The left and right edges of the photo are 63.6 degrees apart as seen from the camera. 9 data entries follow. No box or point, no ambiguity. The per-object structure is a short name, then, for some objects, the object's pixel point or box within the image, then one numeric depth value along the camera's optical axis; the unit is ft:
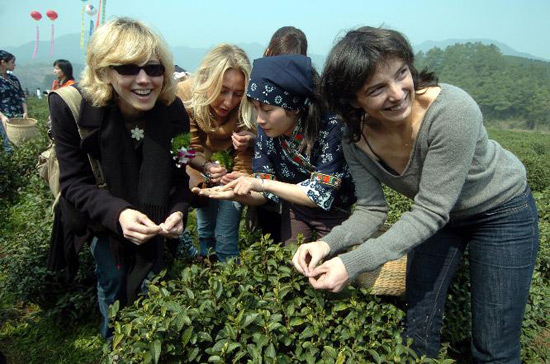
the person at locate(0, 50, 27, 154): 21.40
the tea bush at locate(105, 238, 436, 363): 4.72
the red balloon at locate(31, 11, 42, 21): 85.56
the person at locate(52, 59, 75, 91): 22.83
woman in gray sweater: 5.25
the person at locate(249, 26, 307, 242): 9.64
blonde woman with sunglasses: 6.55
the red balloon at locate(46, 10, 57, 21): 79.20
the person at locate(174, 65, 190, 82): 11.46
